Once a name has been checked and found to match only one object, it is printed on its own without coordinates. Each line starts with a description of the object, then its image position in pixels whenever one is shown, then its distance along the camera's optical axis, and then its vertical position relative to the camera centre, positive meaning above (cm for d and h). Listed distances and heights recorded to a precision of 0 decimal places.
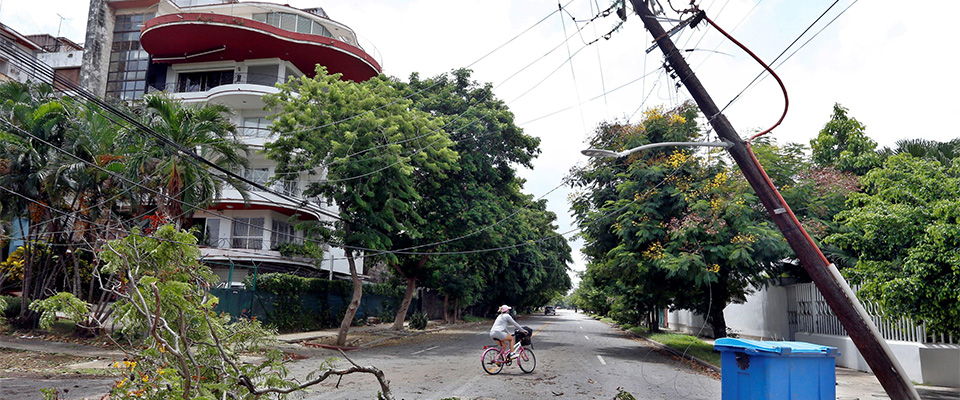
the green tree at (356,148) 1934 +420
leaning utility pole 817 +41
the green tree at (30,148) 1786 +345
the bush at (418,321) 3284 -219
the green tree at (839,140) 2209 +606
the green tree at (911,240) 1084 +114
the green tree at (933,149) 1755 +443
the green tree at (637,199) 1639 +254
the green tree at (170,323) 441 -41
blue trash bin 737 -93
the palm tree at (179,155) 1788 +345
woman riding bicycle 1353 -102
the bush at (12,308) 2158 -155
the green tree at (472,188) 2480 +421
